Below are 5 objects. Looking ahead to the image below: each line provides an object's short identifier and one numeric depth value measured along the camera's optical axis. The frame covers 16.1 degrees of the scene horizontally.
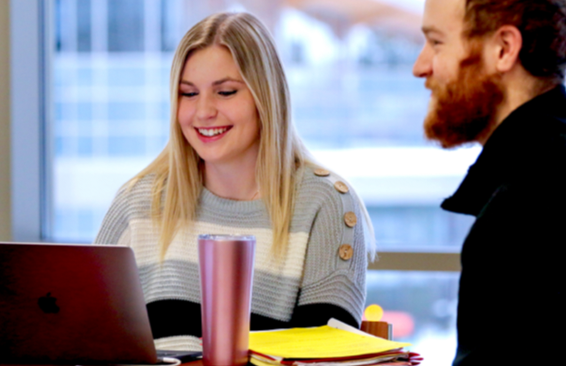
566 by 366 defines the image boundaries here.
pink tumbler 2.79
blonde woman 3.41
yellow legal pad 2.83
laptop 2.82
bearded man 2.65
